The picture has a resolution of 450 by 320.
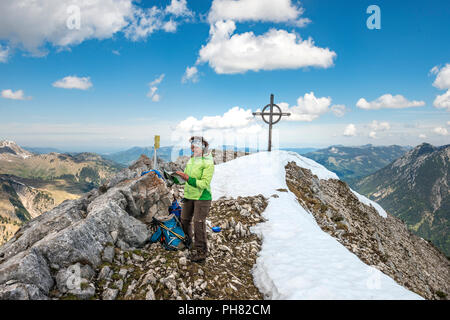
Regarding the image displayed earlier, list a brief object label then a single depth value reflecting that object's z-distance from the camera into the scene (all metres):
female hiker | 7.77
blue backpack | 8.48
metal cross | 27.95
